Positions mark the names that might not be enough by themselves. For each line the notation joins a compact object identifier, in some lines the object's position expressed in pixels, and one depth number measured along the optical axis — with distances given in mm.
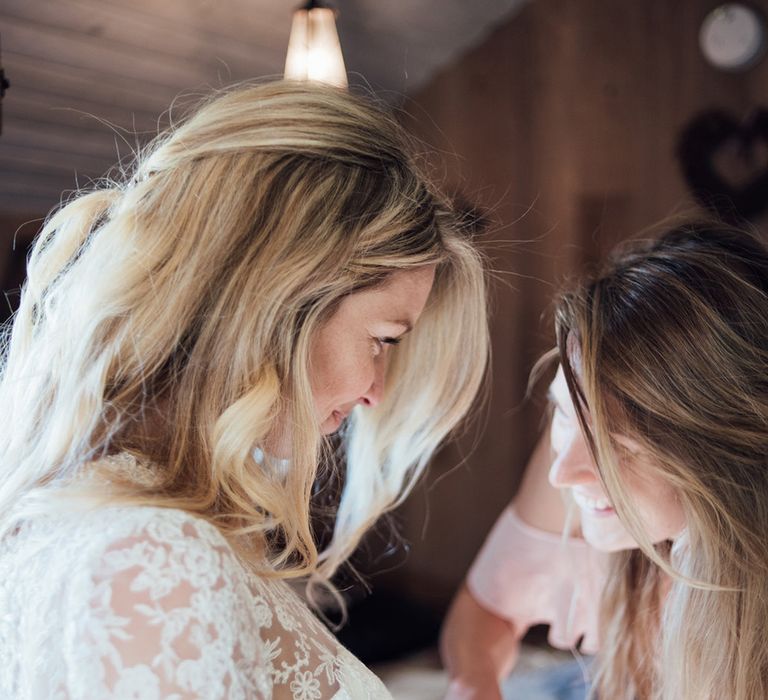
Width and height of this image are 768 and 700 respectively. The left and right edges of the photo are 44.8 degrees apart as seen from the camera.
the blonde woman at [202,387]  816
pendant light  1998
